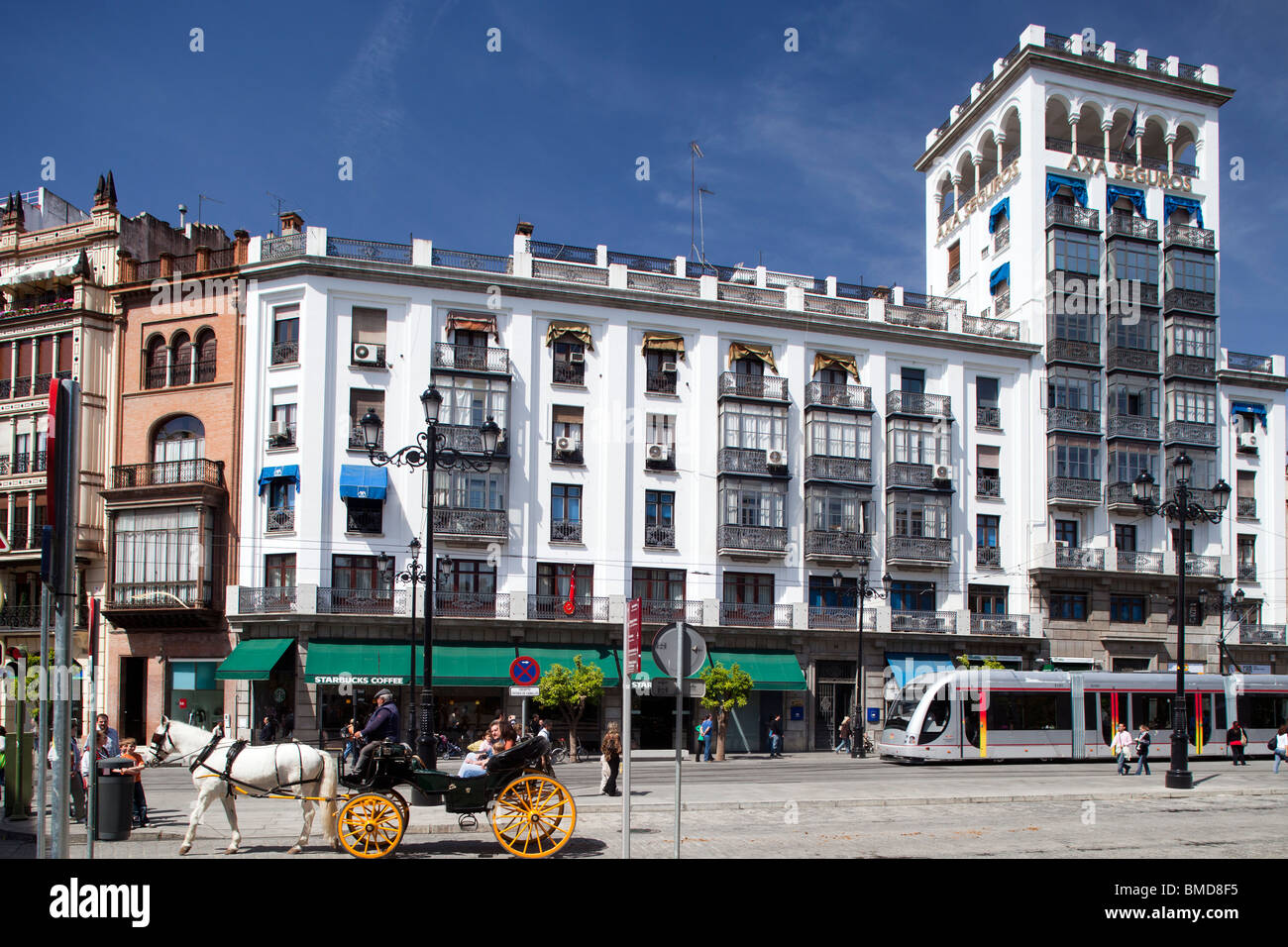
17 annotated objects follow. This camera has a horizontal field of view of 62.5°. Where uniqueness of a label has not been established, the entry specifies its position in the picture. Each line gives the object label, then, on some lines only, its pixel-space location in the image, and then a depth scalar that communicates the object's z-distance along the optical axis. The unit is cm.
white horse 1209
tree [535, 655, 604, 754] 3347
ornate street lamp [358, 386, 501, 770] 2030
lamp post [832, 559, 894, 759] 3606
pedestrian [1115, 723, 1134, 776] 2753
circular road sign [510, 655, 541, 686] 2348
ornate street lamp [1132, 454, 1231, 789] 2241
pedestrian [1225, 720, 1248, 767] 3156
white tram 3183
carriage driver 1257
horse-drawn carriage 1196
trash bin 1341
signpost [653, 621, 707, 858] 1004
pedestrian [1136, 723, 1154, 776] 2739
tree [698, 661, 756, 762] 3391
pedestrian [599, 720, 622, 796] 1909
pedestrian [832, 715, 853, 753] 3853
